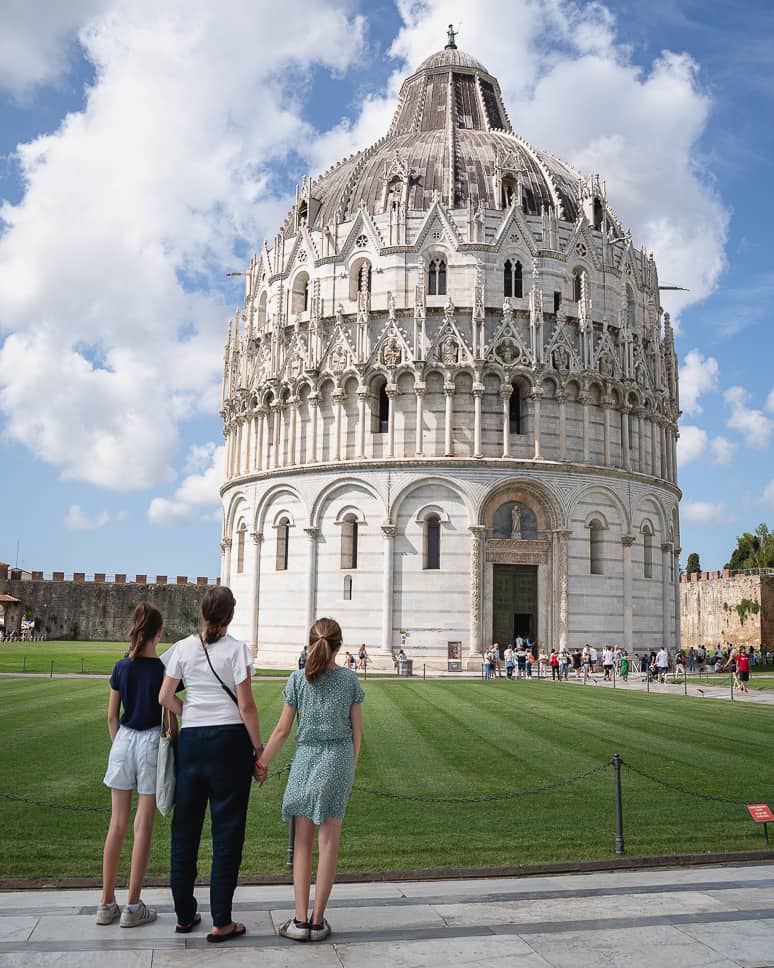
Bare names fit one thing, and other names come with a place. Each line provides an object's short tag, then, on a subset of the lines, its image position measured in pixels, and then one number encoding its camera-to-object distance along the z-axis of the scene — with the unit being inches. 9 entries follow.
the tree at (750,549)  3250.5
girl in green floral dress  290.0
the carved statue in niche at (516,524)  1811.0
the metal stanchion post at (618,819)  407.3
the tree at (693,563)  4375.0
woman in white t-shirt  283.7
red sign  416.9
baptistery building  1787.6
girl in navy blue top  296.0
